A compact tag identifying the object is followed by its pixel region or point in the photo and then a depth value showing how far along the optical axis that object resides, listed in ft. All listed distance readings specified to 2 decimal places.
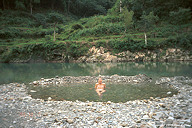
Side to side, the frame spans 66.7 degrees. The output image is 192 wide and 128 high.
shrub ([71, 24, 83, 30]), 176.67
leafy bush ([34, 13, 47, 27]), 207.39
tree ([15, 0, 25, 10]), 224.33
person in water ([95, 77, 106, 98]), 36.83
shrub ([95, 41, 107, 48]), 127.13
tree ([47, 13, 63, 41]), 151.32
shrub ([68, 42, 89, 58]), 129.29
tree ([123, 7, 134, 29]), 142.82
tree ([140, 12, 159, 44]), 125.70
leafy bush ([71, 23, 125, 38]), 154.40
